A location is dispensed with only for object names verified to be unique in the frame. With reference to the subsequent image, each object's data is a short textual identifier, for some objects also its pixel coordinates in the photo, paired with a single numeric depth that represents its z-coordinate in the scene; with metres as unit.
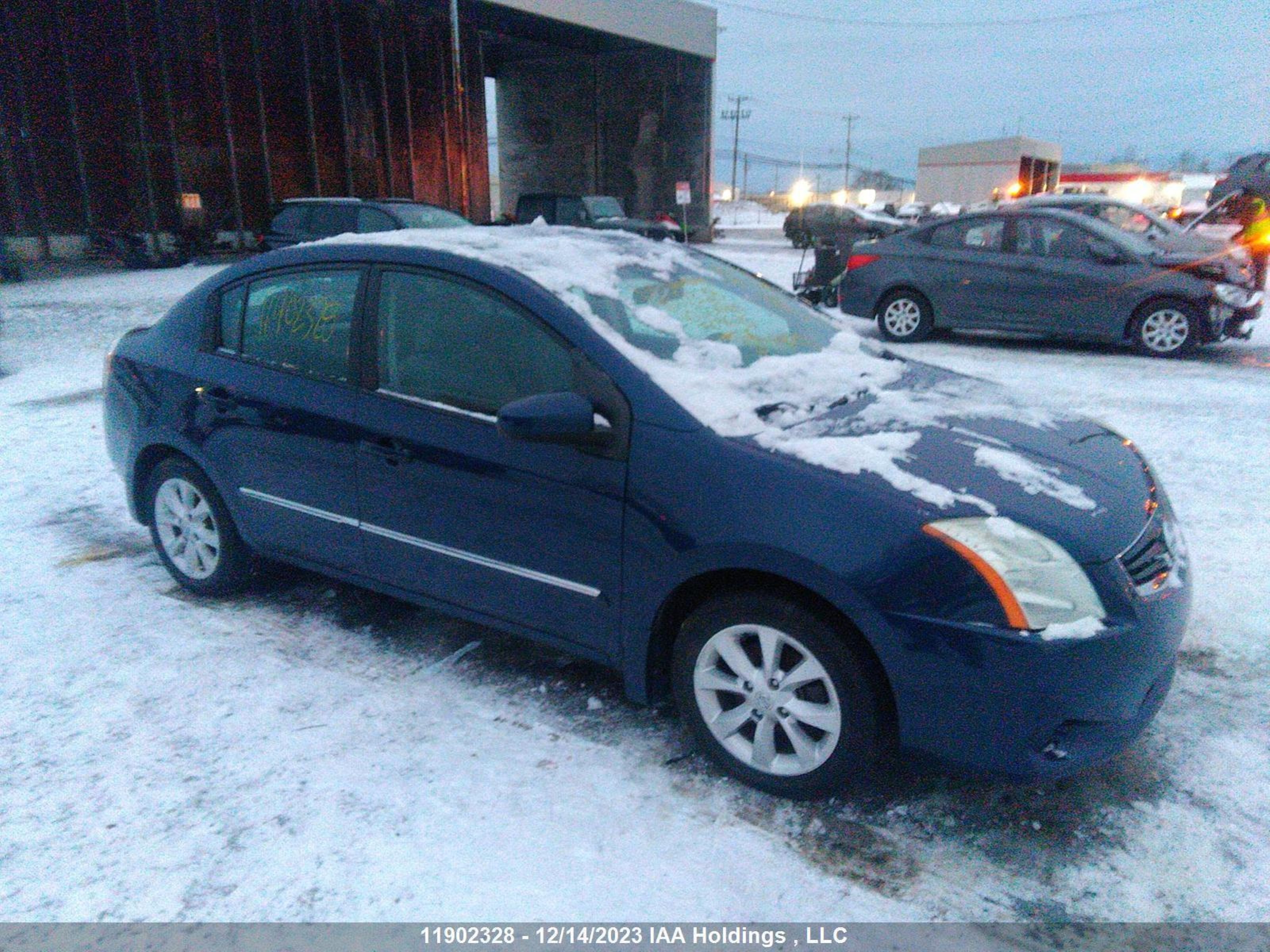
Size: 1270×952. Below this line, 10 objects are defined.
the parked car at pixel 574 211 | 20.31
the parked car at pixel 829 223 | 24.08
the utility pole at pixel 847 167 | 91.12
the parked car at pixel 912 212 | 41.15
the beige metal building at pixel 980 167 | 65.50
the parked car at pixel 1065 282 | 9.48
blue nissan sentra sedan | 2.50
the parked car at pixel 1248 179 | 12.59
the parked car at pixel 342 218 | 13.52
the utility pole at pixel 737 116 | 85.09
